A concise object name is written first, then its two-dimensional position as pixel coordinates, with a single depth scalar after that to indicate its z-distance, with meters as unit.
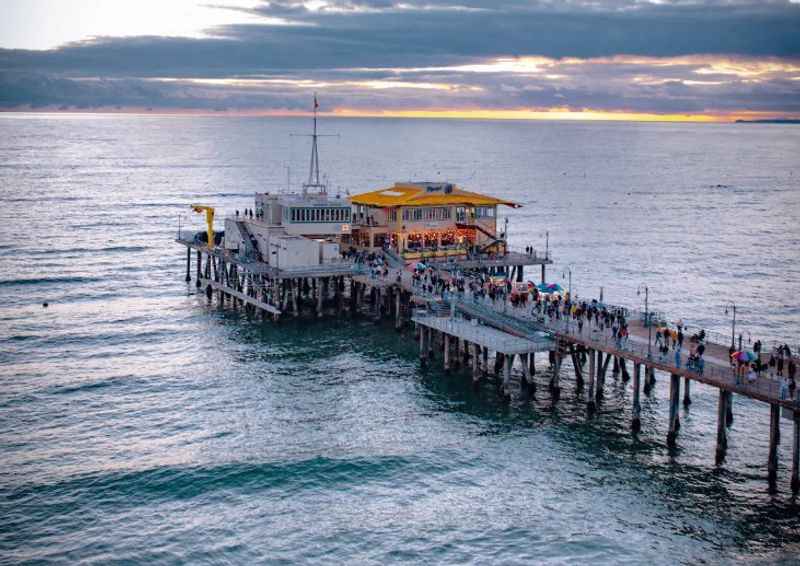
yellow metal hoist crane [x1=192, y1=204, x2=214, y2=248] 92.25
